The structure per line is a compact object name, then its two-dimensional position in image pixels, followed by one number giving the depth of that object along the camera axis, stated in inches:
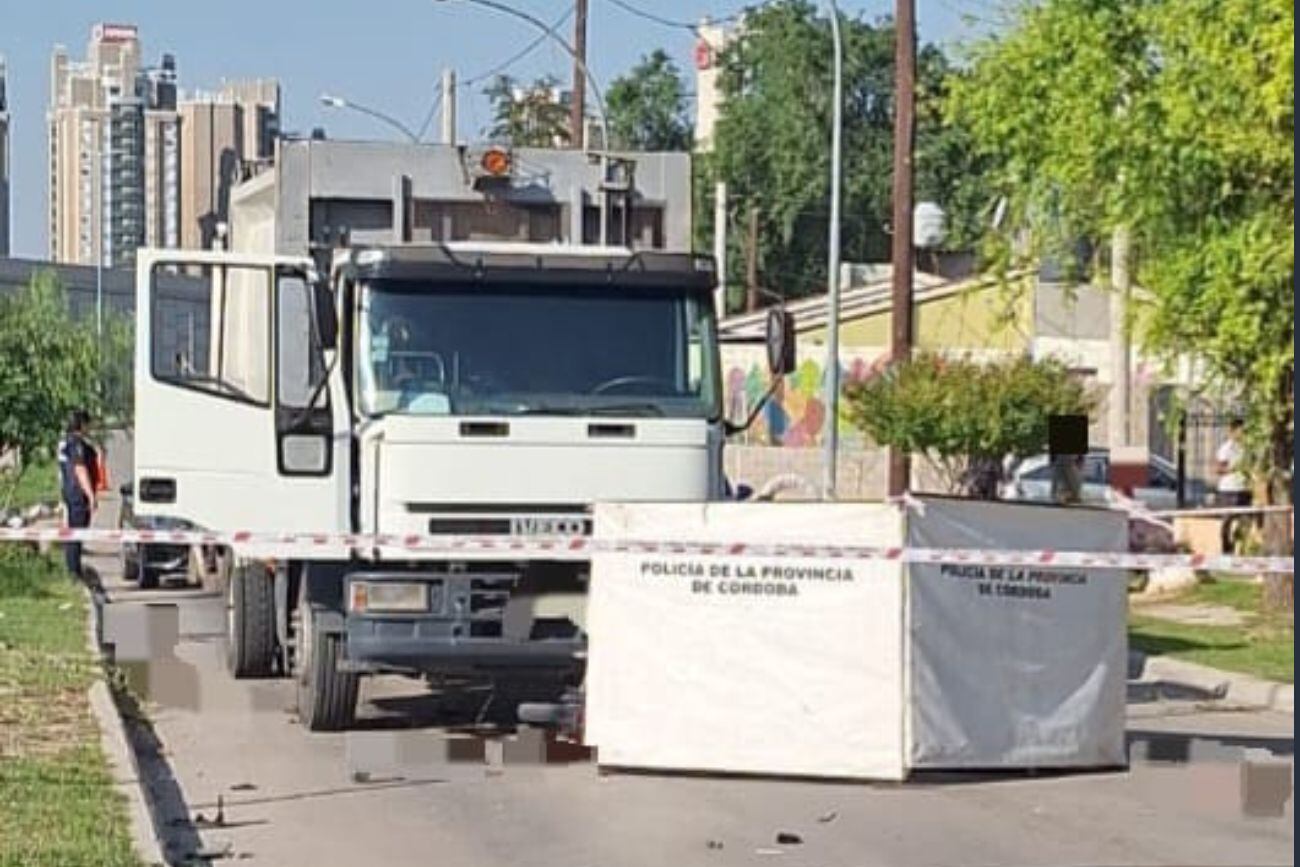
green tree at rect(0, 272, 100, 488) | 1099.9
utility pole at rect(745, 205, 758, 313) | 2721.9
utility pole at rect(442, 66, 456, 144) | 1563.7
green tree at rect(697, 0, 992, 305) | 3422.7
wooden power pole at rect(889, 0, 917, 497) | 1027.3
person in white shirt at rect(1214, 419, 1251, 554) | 978.0
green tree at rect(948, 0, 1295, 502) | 748.0
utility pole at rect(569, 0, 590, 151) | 1553.9
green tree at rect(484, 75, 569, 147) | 2642.7
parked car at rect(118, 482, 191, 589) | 917.8
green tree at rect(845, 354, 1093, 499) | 1202.0
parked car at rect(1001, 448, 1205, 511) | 1249.4
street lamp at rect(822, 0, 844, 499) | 1182.3
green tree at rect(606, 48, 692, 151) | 3848.4
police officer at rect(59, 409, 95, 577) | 974.4
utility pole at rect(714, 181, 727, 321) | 2172.7
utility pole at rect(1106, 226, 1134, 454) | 1386.1
